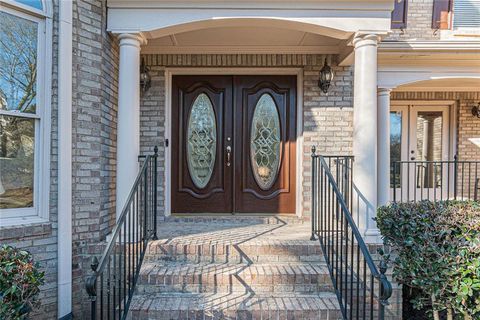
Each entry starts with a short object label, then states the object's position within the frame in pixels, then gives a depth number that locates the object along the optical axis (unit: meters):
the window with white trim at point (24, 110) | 2.57
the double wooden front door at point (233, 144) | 4.42
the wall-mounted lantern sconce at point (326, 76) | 4.03
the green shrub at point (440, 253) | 2.15
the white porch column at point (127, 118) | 3.07
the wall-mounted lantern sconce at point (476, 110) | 5.69
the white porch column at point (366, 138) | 3.11
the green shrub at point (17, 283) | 1.88
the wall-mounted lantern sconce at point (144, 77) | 4.09
